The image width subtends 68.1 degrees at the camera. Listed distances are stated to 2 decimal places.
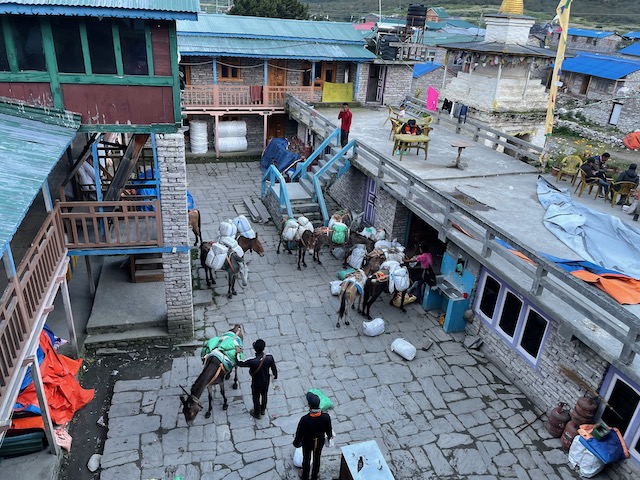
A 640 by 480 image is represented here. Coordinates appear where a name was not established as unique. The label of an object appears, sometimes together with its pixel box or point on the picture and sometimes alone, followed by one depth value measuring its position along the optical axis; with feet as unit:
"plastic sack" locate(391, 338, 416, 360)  34.01
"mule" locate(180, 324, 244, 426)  25.77
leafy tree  117.39
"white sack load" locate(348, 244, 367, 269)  44.32
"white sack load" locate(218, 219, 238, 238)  39.96
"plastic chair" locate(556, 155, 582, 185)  45.83
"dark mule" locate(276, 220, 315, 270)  44.16
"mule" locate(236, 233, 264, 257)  42.78
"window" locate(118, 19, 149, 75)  27.14
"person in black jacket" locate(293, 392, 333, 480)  22.36
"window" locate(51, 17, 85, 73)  26.50
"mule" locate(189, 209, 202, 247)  43.46
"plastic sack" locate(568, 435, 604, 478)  25.57
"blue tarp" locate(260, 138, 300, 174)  62.39
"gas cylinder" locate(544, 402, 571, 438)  28.09
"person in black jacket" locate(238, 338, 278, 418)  26.30
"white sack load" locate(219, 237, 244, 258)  38.73
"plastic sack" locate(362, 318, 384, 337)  36.27
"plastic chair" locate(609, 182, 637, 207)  40.37
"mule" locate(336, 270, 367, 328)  36.04
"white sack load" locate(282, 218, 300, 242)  44.88
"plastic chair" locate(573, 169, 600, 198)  42.55
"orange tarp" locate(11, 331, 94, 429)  26.14
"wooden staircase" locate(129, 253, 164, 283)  39.81
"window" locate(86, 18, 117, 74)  26.89
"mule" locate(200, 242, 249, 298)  38.68
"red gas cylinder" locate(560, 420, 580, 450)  27.04
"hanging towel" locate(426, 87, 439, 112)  74.49
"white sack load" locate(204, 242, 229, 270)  37.78
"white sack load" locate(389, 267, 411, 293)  37.04
